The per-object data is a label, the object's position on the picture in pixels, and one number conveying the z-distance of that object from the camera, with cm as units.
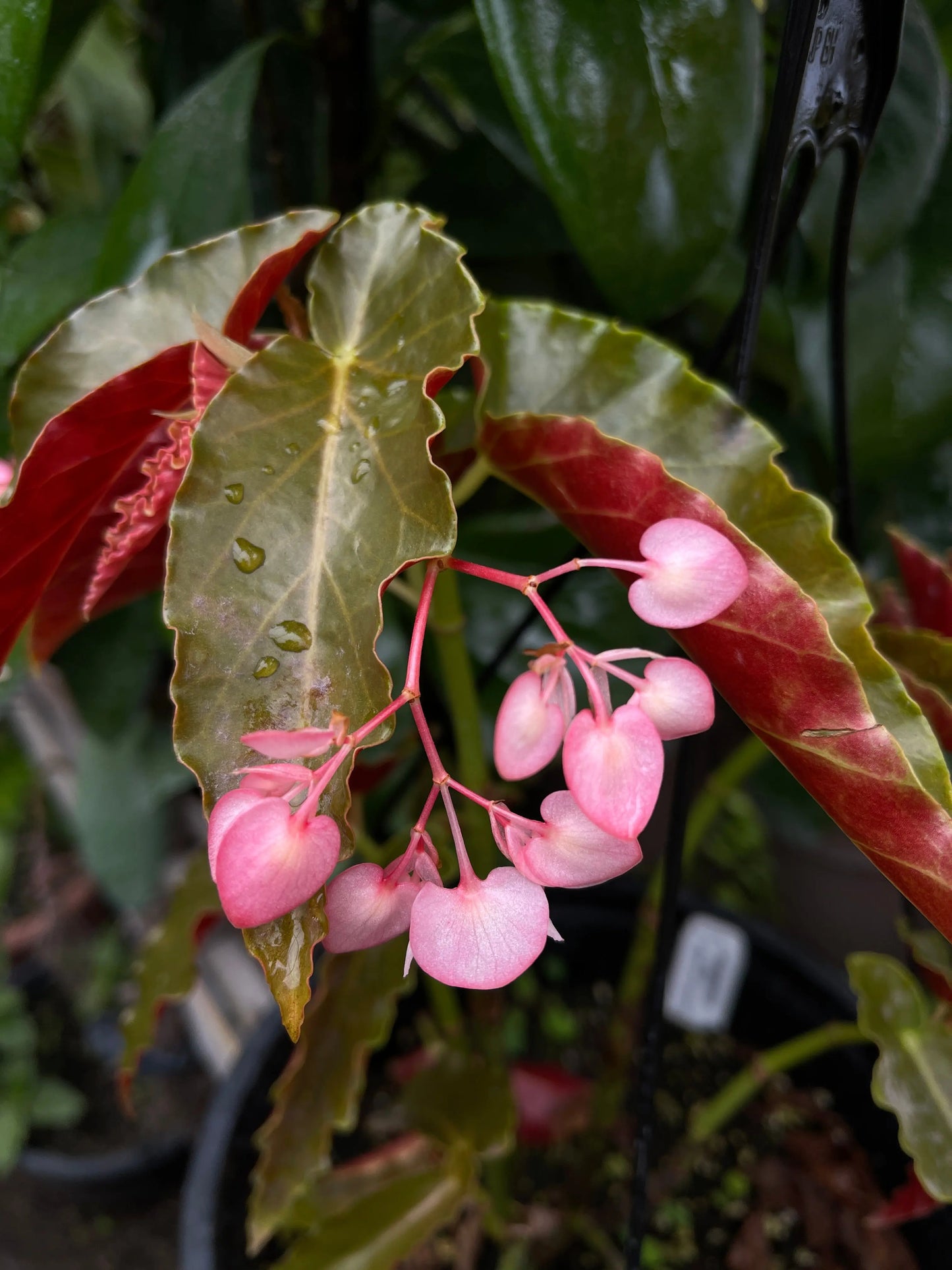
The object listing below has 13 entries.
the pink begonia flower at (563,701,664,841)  20
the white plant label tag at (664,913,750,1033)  66
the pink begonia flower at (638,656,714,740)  22
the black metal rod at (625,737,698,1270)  32
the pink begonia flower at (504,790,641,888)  22
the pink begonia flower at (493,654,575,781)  22
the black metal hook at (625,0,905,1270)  25
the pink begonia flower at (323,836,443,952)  22
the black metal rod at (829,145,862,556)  30
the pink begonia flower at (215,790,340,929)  19
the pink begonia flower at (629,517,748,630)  22
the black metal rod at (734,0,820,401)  24
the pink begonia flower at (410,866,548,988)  21
